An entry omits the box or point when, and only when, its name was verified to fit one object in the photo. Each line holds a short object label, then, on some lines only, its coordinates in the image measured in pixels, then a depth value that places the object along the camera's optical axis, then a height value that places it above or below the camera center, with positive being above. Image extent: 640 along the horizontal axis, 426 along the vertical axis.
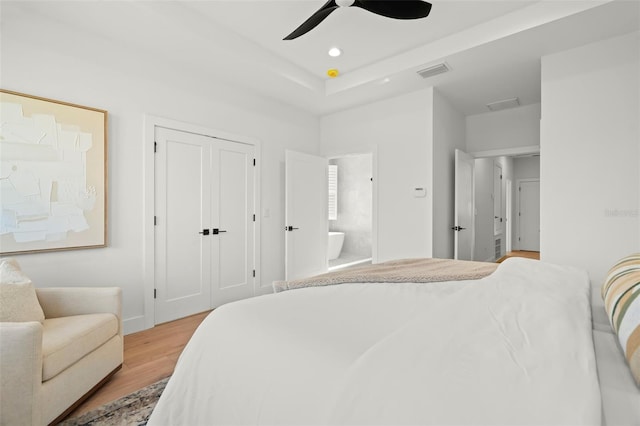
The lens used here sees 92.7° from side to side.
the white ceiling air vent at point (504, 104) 4.05 +1.48
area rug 1.61 -1.10
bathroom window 6.85 +0.46
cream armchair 1.38 -0.74
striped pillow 0.76 -0.29
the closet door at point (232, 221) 3.54 -0.11
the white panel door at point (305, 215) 4.16 -0.04
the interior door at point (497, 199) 6.64 +0.28
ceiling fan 2.03 +1.39
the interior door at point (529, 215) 7.83 -0.09
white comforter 0.65 -0.39
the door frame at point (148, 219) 2.95 -0.06
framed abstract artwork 2.23 +0.30
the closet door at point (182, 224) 3.08 -0.12
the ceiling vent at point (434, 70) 3.13 +1.50
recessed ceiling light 3.14 +1.68
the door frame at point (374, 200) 4.20 +0.17
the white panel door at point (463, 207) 4.08 +0.07
